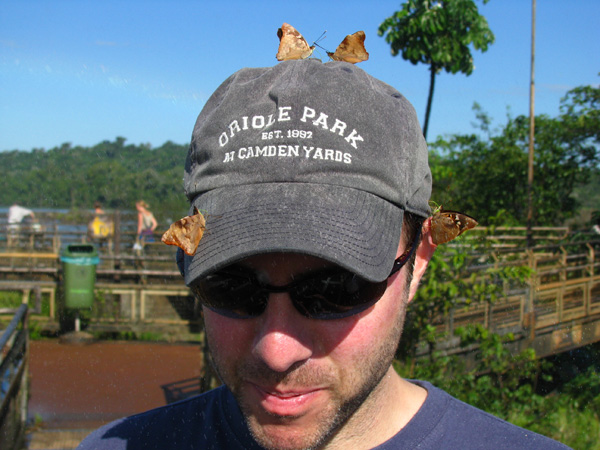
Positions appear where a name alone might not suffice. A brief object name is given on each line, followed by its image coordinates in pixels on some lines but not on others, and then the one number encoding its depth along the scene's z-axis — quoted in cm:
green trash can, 938
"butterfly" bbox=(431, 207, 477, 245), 148
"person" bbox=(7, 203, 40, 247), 1181
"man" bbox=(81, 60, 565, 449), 121
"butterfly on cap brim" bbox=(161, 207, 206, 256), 124
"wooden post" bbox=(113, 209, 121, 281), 1102
